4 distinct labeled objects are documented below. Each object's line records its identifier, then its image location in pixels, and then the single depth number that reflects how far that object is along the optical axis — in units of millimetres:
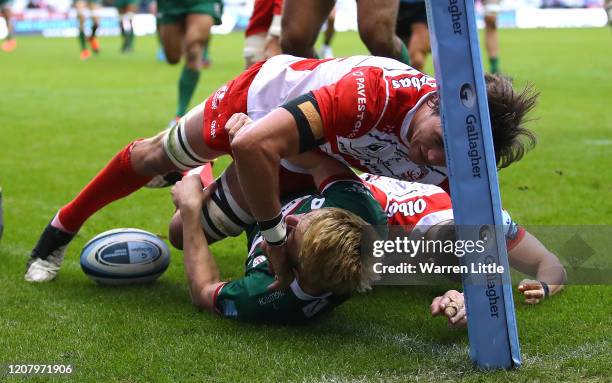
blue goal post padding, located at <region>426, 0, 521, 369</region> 6367
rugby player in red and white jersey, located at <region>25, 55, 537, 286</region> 7020
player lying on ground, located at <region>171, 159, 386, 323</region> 7078
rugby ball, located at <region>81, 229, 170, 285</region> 9391
